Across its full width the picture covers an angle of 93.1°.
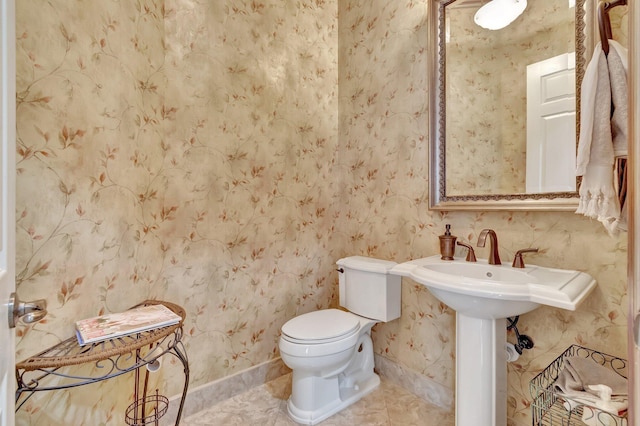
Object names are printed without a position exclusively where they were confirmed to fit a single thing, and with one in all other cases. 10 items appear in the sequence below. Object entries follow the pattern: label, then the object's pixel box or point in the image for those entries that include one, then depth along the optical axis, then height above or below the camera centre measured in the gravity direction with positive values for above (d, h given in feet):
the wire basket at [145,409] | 4.27 -2.99
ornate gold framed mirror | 4.02 +1.57
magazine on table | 3.35 -1.36
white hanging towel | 2.87 +0.76
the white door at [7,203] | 1.74 +0.05
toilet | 4.89 -2.19
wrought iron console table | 2.89 -1.49
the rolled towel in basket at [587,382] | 2.95 -1.80
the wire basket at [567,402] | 2.84 -1.98
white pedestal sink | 3.28 -1.20
